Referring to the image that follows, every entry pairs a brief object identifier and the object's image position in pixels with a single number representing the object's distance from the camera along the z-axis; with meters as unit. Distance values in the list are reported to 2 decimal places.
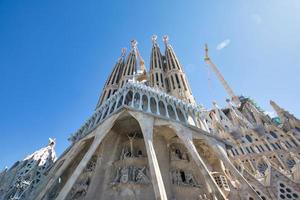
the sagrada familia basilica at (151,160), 10.91
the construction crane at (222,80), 50.36
